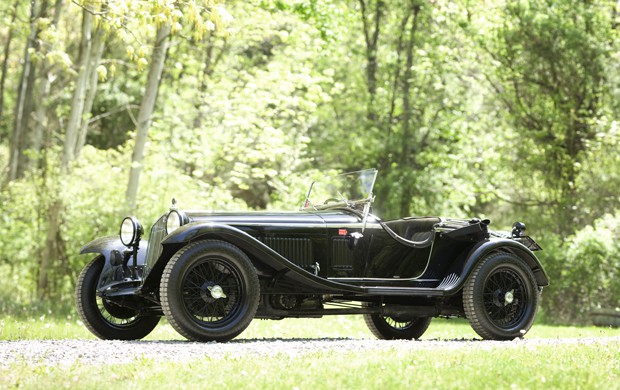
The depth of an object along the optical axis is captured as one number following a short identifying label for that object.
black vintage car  8.96
